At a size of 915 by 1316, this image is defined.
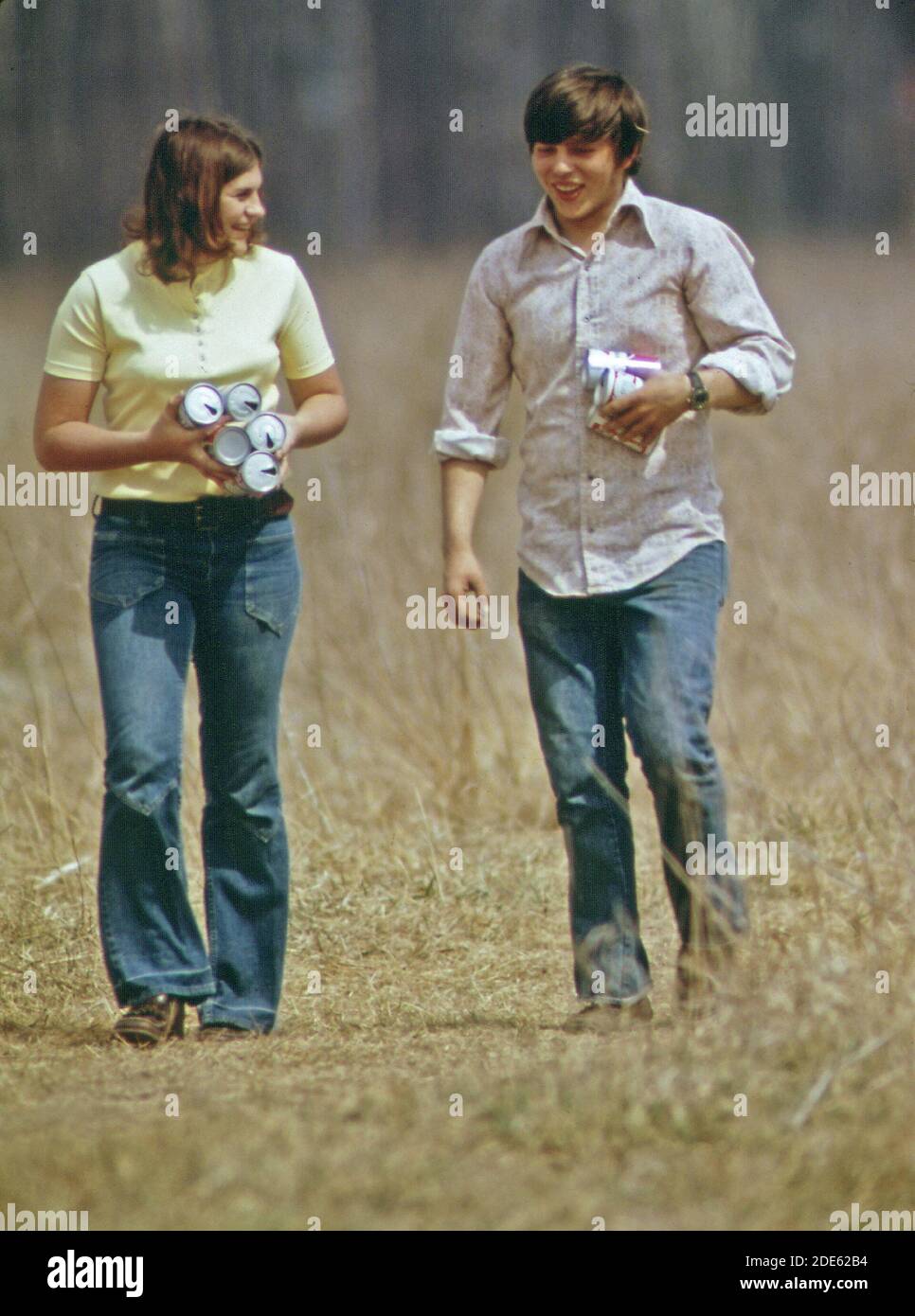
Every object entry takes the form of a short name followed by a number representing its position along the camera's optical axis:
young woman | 7.65
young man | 7.71
